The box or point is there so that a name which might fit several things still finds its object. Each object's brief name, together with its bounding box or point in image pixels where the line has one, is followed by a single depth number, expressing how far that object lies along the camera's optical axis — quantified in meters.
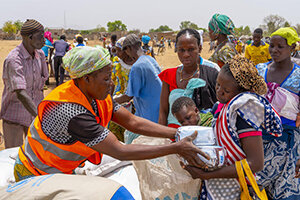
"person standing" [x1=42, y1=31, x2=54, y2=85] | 11.09
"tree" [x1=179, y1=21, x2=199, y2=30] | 79.46
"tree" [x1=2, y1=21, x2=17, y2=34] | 54.00
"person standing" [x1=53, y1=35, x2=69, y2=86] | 10.68
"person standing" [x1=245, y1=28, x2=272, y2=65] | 7.37
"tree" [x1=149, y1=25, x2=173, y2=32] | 99.06
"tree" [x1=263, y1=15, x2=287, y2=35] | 49.31
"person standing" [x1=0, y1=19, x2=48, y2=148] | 3.38
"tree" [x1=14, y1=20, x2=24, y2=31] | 64.28
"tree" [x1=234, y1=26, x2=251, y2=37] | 57.13
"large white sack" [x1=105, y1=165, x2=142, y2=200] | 3.00
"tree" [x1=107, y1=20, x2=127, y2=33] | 87.03
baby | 2.27
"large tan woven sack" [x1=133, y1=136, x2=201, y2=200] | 1.99
